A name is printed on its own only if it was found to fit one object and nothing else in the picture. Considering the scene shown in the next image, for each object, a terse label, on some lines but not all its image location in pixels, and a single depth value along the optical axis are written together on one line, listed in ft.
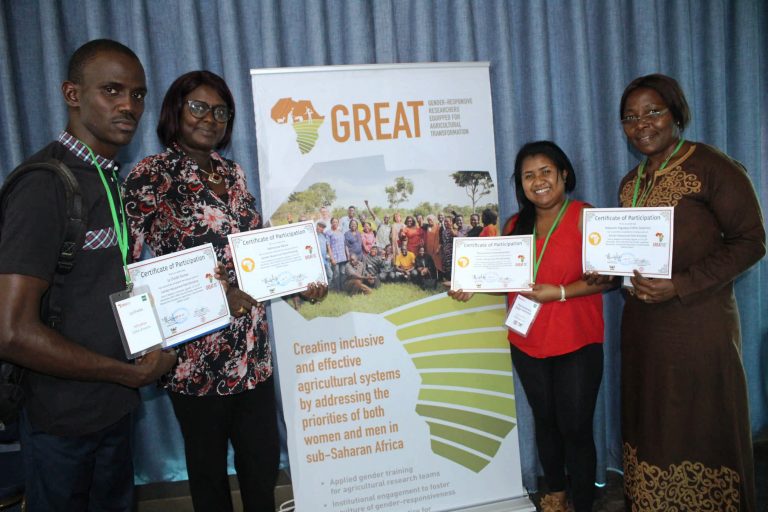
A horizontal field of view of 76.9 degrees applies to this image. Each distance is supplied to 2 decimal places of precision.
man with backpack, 4.66
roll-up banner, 8.48
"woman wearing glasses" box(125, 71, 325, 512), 6.46
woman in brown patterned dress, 6.95
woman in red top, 7.72
